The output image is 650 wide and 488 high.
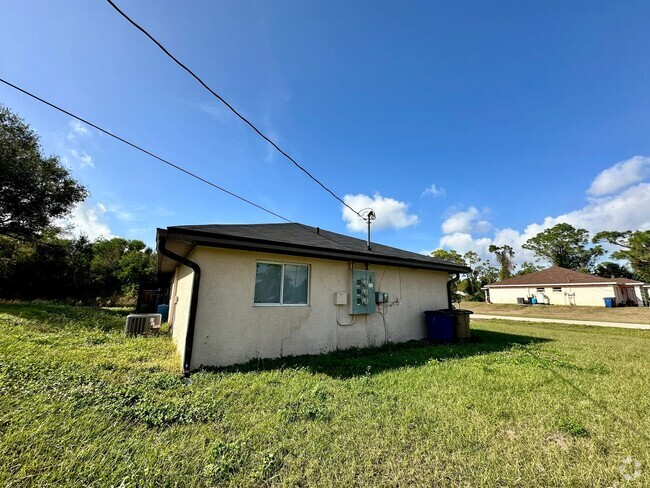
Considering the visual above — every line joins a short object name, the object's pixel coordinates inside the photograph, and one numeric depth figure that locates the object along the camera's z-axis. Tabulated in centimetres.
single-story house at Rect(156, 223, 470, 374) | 505
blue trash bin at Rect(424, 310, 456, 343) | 793
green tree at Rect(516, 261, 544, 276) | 4314
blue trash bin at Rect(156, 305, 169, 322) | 1240
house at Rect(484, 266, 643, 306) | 2436
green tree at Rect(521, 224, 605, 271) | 3922
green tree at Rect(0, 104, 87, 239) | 1371
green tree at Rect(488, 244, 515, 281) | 3912
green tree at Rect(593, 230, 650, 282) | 3294
